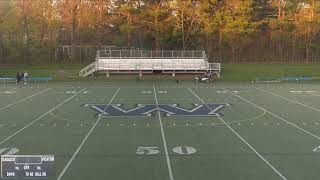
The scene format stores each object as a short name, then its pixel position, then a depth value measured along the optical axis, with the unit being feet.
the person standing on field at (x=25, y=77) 138.17
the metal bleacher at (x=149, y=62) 159.74
